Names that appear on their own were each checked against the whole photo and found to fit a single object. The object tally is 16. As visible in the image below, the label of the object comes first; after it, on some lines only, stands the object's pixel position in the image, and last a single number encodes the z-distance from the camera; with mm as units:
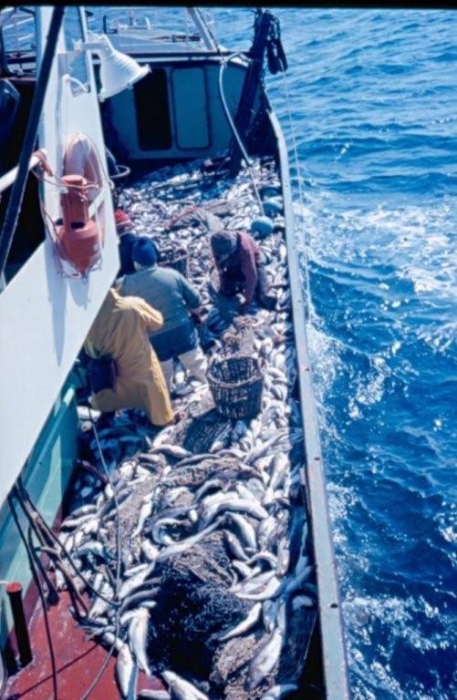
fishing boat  5867
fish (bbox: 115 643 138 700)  5977
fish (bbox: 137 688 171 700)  5902
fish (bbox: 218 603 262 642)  6250
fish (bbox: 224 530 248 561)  6992
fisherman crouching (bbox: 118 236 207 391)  9062
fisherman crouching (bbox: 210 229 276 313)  10719
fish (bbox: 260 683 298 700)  5559
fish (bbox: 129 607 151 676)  6238
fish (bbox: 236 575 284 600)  6508
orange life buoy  6250
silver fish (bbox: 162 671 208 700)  5828
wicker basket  8773
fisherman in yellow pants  8195
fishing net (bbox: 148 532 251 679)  6203
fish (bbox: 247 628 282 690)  5816
